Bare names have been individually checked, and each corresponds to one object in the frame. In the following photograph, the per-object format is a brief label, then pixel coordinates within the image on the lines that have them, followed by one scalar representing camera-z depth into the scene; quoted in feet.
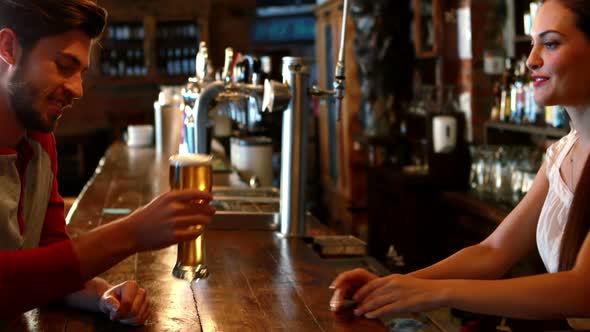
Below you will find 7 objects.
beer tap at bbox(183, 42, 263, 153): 7.99
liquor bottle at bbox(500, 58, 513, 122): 15.92
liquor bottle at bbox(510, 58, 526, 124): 15.40
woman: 5.30
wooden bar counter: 5.28
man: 4.61
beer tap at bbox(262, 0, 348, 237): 8.08
